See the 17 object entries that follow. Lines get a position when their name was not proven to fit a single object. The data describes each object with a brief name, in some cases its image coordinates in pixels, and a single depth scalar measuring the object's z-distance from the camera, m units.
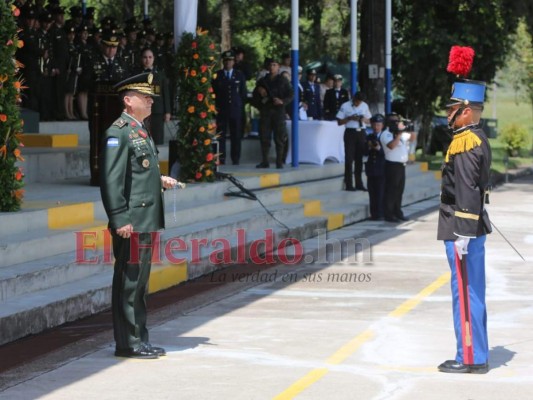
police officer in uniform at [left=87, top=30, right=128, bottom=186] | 15.99
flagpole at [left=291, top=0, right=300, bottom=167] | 21.23
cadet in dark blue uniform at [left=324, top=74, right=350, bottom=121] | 26.14
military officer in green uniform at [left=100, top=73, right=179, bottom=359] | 9.06
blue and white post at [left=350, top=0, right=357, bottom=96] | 25.28
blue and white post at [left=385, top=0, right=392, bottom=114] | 28.42
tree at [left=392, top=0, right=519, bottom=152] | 34.44
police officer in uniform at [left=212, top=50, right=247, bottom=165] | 21.67
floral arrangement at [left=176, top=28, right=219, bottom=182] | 17.14
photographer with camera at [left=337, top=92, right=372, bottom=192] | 21.84
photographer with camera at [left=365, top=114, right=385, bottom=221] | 20.25
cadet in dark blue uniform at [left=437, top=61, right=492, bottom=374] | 8.74
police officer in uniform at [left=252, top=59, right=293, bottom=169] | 21.41
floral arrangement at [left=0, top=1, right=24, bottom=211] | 12.16
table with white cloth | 23.48
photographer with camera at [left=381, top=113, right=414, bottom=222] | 19.84
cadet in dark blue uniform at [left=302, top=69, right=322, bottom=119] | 25.86
